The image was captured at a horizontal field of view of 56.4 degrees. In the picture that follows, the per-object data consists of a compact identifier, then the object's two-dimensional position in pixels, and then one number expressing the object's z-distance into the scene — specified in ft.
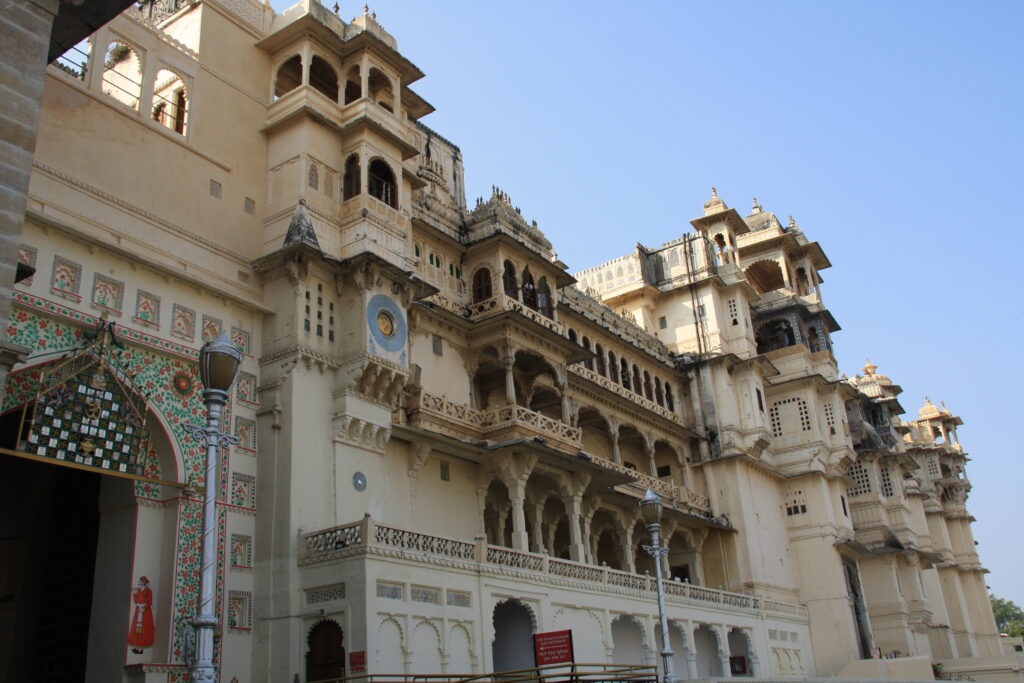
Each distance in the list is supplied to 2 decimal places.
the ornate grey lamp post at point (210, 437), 32.83
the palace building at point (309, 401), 59.52
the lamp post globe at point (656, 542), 59.38
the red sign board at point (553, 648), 58.34
